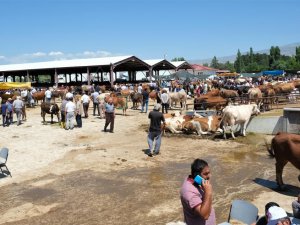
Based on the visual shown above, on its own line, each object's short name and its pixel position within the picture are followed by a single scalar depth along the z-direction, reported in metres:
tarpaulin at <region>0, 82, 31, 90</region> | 28.22
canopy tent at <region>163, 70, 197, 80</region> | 31.79
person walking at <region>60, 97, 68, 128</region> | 14.54
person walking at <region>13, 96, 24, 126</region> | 16.15
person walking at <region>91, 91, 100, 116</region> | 18.16
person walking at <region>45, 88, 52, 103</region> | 22.20
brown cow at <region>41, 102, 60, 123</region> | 15.93
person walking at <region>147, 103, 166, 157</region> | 9.69
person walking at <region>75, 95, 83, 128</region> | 14.73
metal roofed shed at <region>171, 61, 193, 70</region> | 38.98
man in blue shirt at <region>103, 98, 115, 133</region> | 13.20
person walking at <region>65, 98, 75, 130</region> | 14.24
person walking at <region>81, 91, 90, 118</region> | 16.76
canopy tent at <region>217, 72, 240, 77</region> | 50.40
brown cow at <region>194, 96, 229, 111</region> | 15.93
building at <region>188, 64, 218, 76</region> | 57.75
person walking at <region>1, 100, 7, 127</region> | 16.02
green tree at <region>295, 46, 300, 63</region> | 83.19
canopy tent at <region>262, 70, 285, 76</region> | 56.67
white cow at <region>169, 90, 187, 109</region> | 19.66
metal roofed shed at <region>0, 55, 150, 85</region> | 31.87
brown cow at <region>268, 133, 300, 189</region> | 6.78
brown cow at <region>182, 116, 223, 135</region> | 12.43
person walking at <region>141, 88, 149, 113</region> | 18.47
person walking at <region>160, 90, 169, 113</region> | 17.31
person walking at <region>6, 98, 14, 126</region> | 16.13
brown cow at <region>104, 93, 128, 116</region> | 18.29
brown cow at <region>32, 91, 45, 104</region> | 25.38
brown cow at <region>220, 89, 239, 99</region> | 18.81
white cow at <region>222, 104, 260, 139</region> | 11.77
